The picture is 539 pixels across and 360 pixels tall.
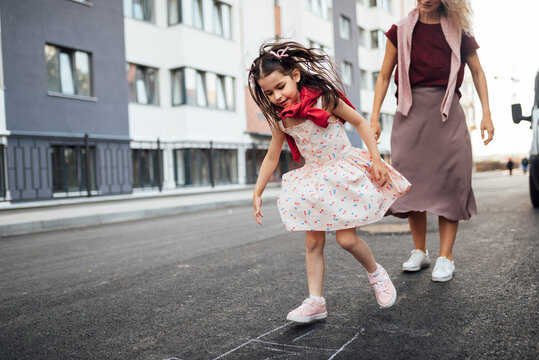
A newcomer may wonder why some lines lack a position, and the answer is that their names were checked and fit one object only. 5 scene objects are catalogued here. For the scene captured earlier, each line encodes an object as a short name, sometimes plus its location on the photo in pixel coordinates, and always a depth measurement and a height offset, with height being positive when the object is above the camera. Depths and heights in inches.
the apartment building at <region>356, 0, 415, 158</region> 1311.5 +346.1
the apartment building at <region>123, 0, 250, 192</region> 671.8 +134.6
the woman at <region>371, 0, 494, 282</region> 141.7 +17.7
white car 257.6 +21.3
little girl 105.6 +2.7
